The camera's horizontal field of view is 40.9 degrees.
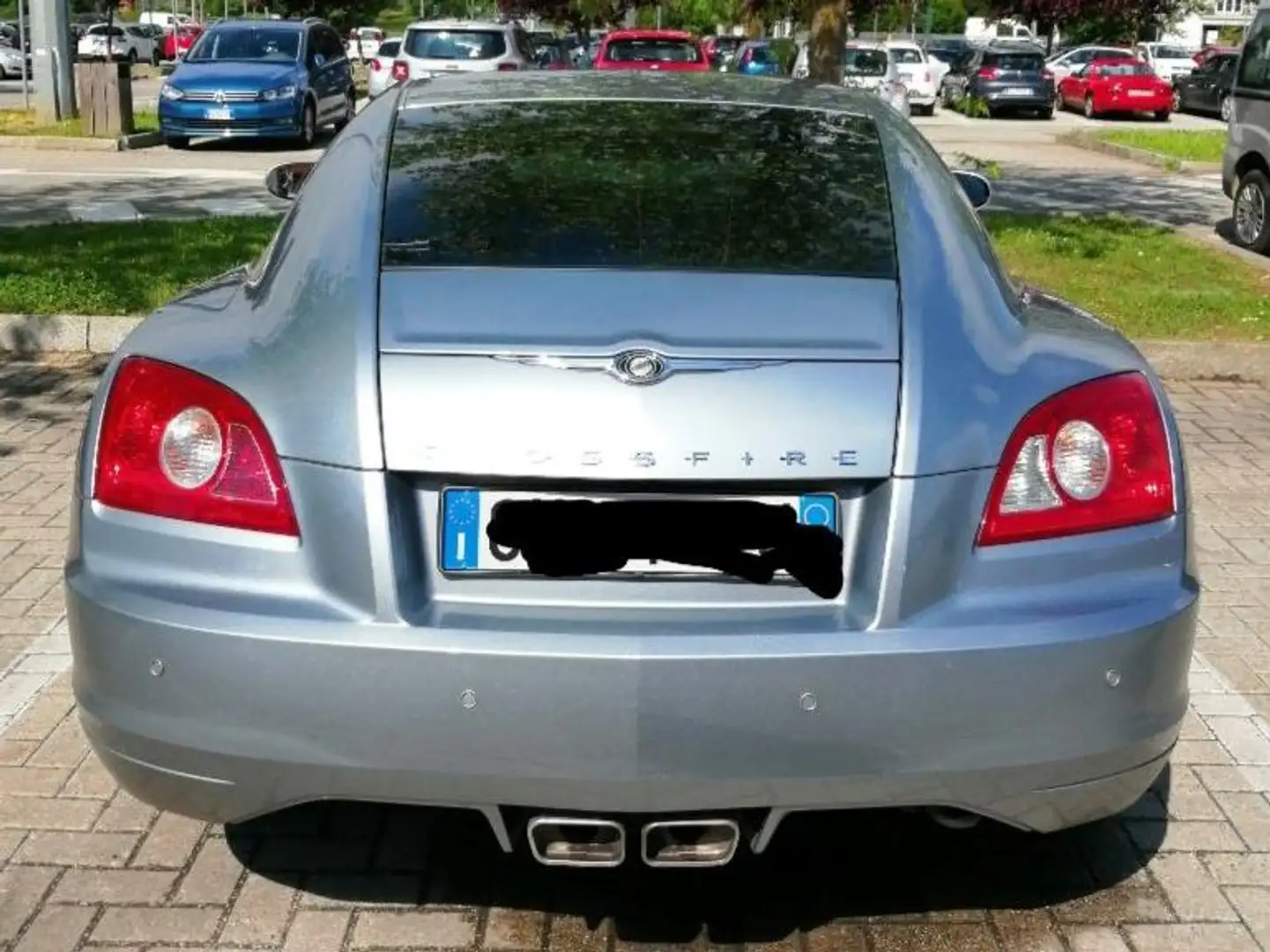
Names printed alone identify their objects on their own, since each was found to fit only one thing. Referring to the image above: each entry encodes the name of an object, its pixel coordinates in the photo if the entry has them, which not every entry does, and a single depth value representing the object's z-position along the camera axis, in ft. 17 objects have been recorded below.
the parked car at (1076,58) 129.08
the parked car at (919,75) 113.70
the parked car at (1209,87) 116.06
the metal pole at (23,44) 82.38
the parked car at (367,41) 188.44
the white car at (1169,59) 149.48
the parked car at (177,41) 181.57
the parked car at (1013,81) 115.55
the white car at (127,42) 161.27
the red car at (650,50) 82.99
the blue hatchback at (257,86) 69.41
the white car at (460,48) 79.71
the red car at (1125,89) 114.52
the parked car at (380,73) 86.69
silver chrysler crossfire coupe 8.95
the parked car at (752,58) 95.66
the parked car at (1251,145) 43.09
